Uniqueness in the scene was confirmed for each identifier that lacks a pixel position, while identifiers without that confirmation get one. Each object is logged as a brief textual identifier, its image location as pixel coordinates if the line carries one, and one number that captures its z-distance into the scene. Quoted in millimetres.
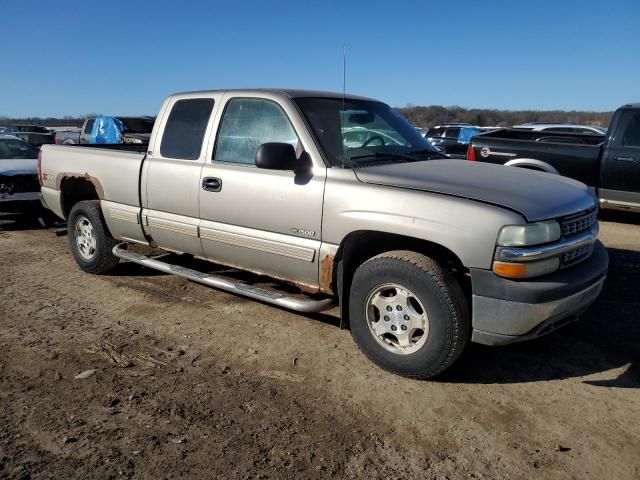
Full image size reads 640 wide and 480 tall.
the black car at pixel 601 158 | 7684
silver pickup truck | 3057
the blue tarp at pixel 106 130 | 17922
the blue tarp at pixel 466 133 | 20766
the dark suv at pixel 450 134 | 18344
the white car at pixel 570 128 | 12838
